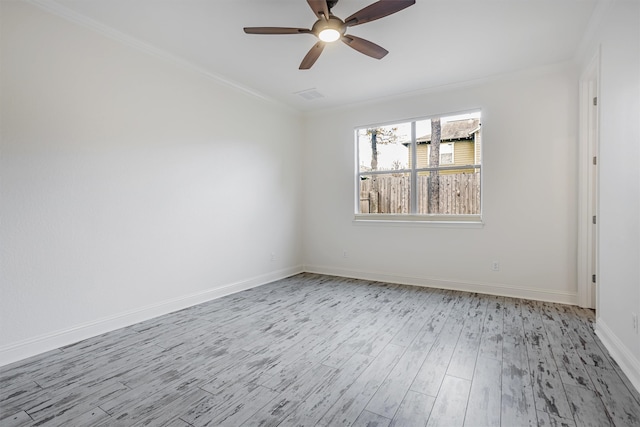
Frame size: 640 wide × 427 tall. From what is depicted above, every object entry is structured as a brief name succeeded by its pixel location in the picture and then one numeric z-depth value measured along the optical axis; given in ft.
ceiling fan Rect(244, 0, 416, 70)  6.85
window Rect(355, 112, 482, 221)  13.61
